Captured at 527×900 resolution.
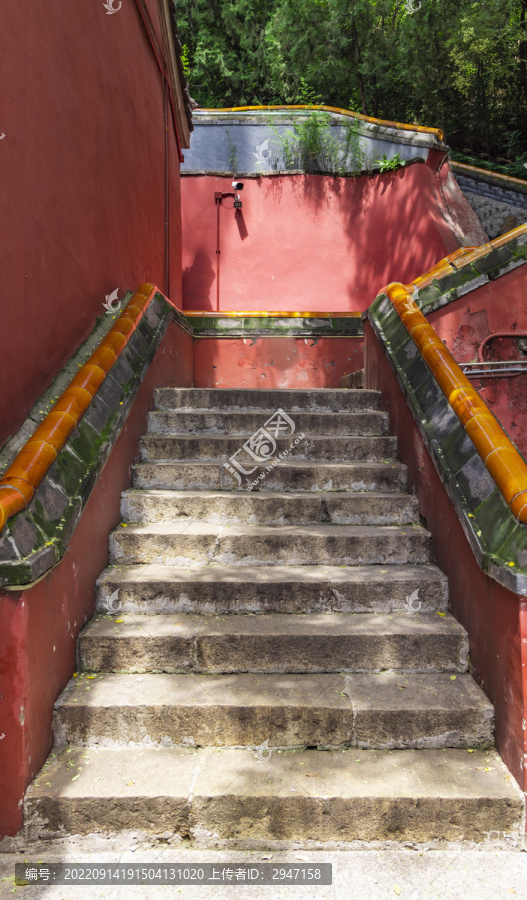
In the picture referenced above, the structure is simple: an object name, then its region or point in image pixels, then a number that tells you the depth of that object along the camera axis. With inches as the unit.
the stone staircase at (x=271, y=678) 79.4
